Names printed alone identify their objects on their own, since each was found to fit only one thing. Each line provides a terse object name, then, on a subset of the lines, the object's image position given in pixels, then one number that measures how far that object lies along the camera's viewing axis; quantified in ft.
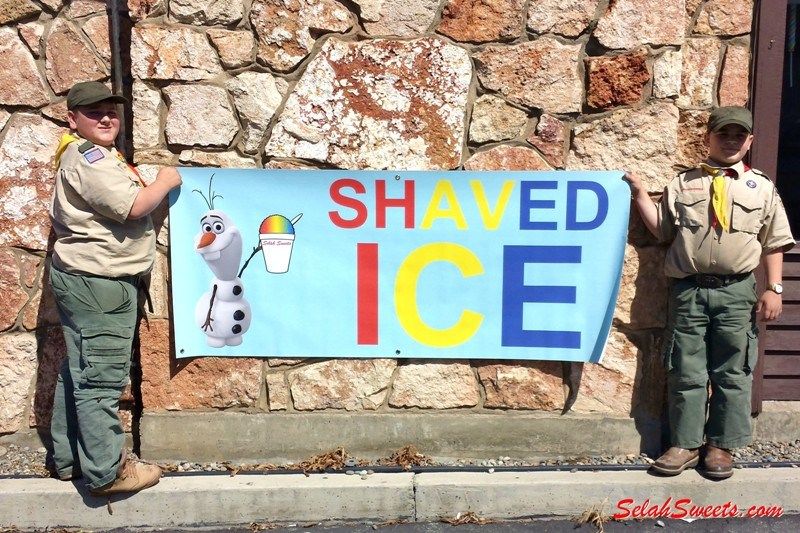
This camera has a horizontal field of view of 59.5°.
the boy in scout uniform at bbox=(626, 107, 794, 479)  10.27
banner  10.93
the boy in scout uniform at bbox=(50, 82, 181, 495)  9.79
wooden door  12.28
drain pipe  11.34
